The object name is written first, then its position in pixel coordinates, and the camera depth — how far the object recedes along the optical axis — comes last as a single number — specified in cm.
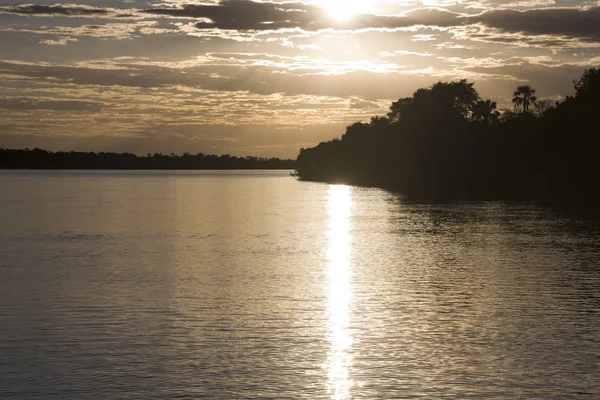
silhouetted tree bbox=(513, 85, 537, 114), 18325
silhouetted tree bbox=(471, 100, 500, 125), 17762
